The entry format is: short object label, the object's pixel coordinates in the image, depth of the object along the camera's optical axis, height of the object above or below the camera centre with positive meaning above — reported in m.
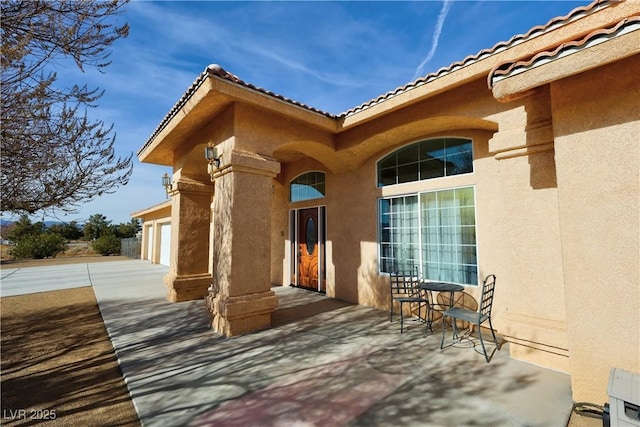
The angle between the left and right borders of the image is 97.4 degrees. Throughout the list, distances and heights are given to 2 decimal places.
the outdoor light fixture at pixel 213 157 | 5.54 +1.65
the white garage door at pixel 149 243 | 20.81 -0.20
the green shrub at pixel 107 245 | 27.53 -0.45
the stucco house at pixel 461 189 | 2.83 +0.90
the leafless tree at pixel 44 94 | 2.95 +1.71
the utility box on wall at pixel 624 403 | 2.21 -1.31
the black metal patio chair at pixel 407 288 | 5.77 -1.06
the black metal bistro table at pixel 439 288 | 4.96 -0.86
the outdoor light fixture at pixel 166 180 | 8.89 +1.91
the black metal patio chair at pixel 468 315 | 3.93 -1.12
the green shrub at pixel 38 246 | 23.52 -0.46
